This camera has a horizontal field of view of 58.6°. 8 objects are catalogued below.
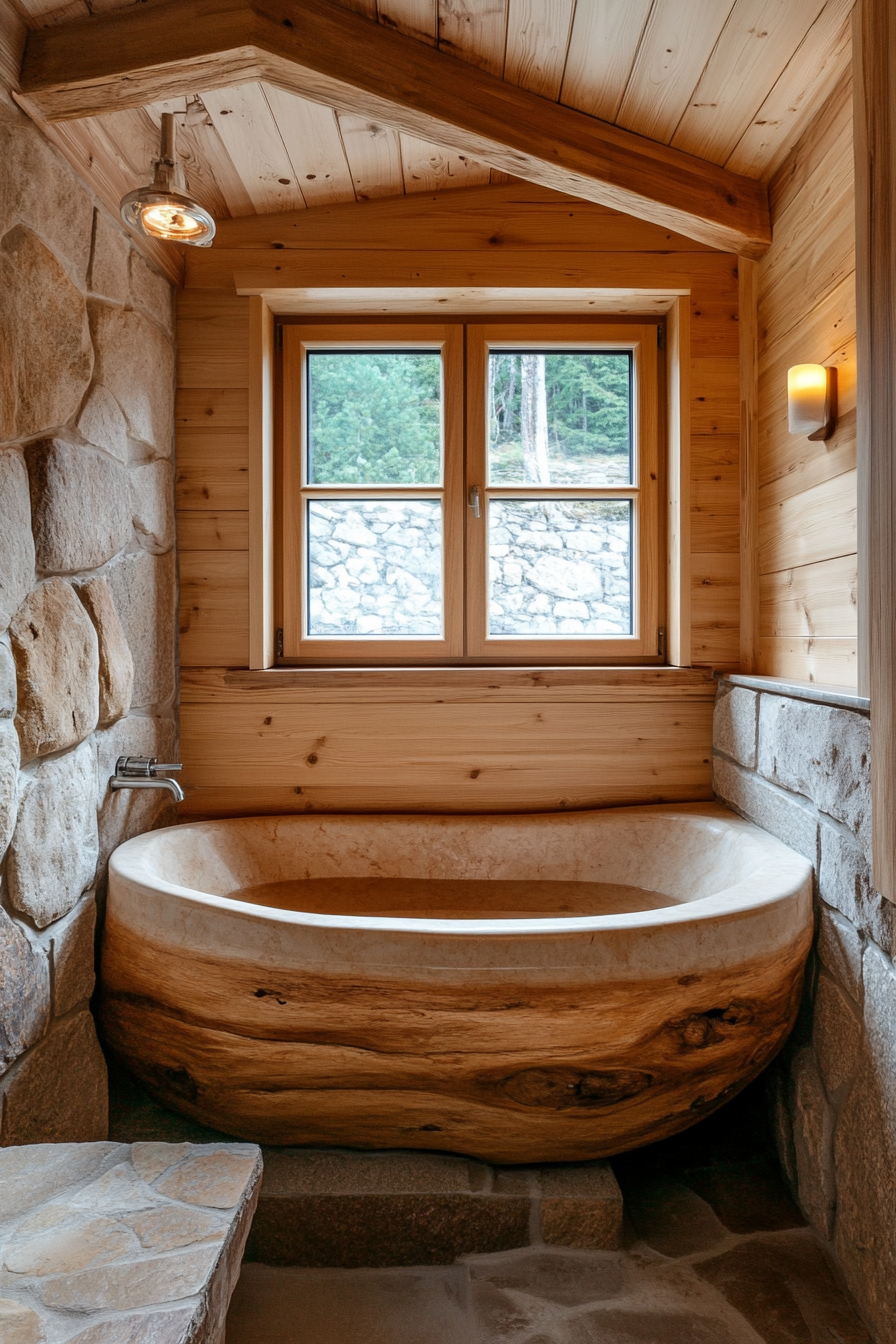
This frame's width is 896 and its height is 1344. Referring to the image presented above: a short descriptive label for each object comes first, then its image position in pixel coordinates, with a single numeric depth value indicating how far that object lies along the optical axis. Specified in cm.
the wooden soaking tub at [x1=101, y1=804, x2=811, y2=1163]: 129
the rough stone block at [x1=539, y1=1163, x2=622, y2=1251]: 138
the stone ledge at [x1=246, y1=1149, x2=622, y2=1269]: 137
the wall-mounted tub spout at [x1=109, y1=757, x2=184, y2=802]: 180
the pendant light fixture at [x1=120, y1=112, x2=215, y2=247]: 149
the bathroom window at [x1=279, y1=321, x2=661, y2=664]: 233
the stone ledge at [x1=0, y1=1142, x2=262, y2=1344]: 88
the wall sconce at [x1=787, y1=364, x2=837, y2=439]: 169
